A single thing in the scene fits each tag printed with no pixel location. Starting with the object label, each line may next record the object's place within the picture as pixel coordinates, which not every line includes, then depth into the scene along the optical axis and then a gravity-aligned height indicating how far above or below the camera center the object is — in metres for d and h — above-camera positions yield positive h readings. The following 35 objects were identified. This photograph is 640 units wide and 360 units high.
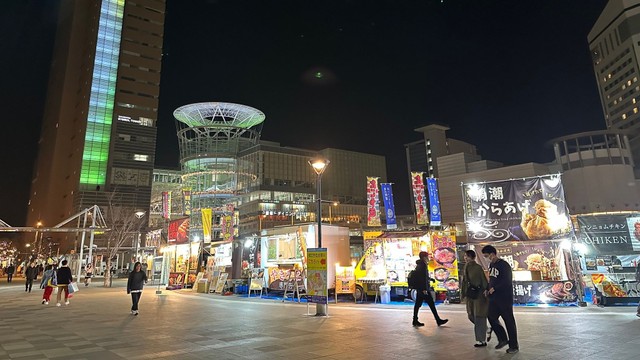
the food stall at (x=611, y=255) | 12.52 +0.11
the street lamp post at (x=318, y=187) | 12.27 +2.91
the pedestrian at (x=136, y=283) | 12.95 -0.45
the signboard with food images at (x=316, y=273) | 12.45 -0.24
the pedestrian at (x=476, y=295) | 7.05 -0.64
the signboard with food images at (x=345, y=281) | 16.52 -0.70
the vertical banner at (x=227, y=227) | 24.27 +2.58
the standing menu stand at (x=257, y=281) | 20.34 -0.73
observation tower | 57.34 +17.65
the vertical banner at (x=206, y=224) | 25.74 +2.94
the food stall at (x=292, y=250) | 18.09 +0.81
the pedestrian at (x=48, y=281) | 16.67 -0.40
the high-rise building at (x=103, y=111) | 81.81 +37.02
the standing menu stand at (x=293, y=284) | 17.33 -0.83
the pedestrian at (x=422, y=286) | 9.46 -0.57
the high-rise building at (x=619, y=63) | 108.25 +57.72
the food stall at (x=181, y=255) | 27.16 +1.02
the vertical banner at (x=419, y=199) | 27.30 +4.57
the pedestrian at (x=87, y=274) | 32.41 -0.23
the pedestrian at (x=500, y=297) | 6.76 -0.64
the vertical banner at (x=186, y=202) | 34.62 +6.00
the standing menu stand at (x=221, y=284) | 21.91 -0.92
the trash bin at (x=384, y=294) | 15.59 -1.21
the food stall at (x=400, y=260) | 14.99 +0.14
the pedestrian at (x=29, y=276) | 24.12 -0.20
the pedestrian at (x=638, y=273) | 11.35 -0.46
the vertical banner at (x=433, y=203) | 23.98 +3.74
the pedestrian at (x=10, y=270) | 34.08 +0.29
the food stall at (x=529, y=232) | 13.44 +1.03
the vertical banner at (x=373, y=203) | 24.81 +4.03
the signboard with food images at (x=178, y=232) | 27.45 +2.67
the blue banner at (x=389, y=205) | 23.62 +3.85
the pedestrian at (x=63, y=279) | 15.88 -0.28
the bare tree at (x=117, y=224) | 33.00 +6.13
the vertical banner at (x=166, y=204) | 33.66 +5.61
